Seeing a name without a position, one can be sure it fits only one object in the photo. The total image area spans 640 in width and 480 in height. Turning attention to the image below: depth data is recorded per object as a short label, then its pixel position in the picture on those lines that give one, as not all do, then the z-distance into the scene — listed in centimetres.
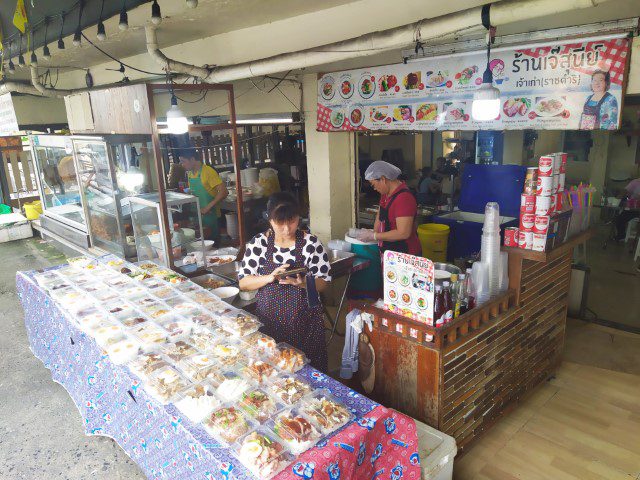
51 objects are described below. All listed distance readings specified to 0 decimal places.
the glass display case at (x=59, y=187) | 655
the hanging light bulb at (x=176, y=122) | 418
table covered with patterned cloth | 204
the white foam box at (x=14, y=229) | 992
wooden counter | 295
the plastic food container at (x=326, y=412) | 217
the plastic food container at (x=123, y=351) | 285
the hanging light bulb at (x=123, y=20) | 432
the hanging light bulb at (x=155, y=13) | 410
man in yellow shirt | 673
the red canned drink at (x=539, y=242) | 329
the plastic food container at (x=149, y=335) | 294
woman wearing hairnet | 474
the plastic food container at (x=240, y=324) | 301
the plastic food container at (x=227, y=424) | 213
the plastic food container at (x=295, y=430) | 205
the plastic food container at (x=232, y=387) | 241
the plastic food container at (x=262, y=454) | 192
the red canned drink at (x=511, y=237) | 346
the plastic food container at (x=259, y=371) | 255
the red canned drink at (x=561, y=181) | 340
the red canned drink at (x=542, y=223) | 325
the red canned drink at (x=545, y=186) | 321
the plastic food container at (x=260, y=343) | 283
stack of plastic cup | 318
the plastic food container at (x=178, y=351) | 278
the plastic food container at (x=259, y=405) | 226
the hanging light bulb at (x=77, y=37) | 535
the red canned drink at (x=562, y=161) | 338
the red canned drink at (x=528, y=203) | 328
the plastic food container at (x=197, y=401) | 229
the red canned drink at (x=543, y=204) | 321
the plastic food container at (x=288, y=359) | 265
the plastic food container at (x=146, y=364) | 265
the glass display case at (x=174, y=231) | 464
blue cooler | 604
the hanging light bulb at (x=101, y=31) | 490
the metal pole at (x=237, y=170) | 458
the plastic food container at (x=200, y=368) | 257
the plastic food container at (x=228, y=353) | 271
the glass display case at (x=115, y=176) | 502
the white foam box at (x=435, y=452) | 257
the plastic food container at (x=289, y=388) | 238
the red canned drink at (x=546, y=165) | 320
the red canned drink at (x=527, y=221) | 332
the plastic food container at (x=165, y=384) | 244
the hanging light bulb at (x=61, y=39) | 580
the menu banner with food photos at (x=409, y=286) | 273
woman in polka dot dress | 333
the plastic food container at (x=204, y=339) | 288
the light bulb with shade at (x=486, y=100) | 346
